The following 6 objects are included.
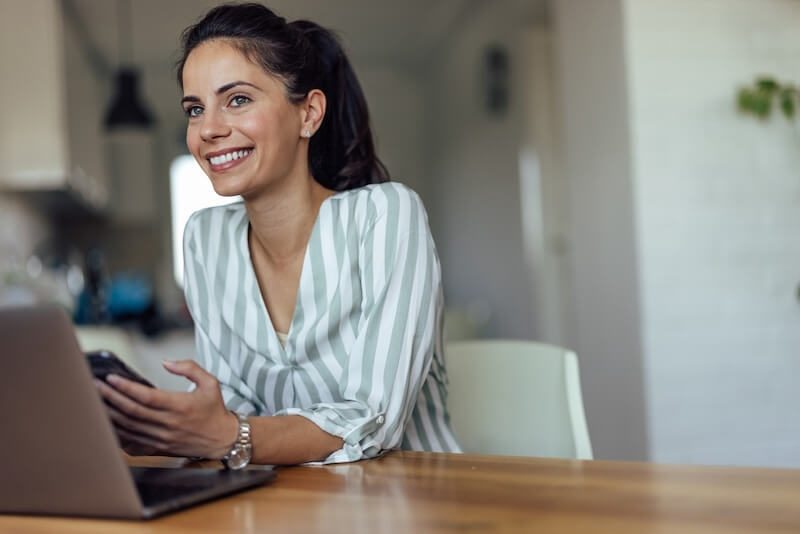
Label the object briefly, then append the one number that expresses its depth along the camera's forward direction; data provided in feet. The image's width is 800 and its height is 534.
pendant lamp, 17.92
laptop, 2.65
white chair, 5.21
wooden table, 2.49
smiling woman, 4.27
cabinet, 13.38
